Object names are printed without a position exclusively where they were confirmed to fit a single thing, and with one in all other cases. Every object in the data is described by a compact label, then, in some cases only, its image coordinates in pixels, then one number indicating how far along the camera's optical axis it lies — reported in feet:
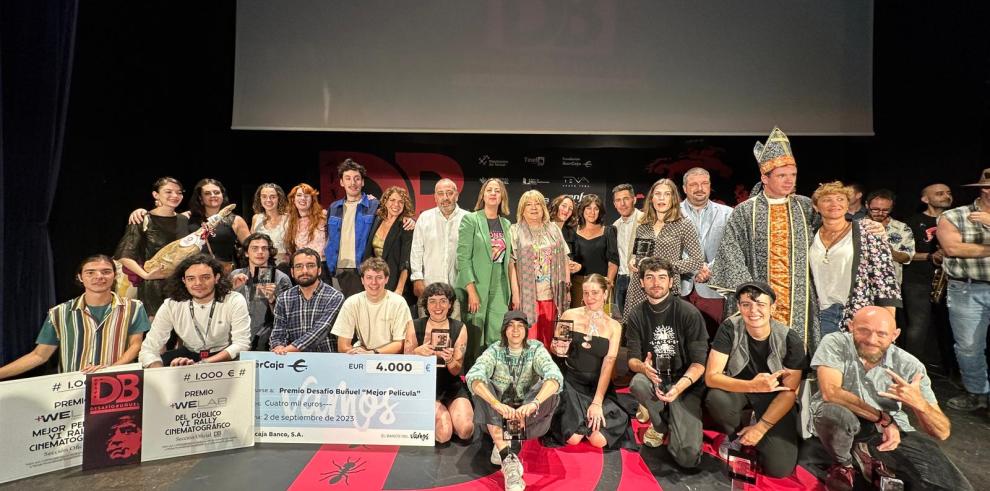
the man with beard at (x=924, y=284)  13.19
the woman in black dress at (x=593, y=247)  13.20
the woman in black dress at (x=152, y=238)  11.35
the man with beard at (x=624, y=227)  13.07
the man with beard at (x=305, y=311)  9.98
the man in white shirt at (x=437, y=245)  12.19
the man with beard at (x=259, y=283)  11.05
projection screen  17.01
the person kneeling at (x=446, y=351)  9.14
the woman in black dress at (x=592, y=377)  9.25
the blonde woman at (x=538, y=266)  11.39
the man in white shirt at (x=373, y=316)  9.80
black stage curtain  10.36
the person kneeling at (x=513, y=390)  8.05
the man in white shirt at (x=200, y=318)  9.29
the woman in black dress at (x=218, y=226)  12.31
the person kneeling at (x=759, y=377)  8.05
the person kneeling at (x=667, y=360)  8.54
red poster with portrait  8.07
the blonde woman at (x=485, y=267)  11.36
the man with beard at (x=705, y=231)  11.07
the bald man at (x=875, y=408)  6.78
